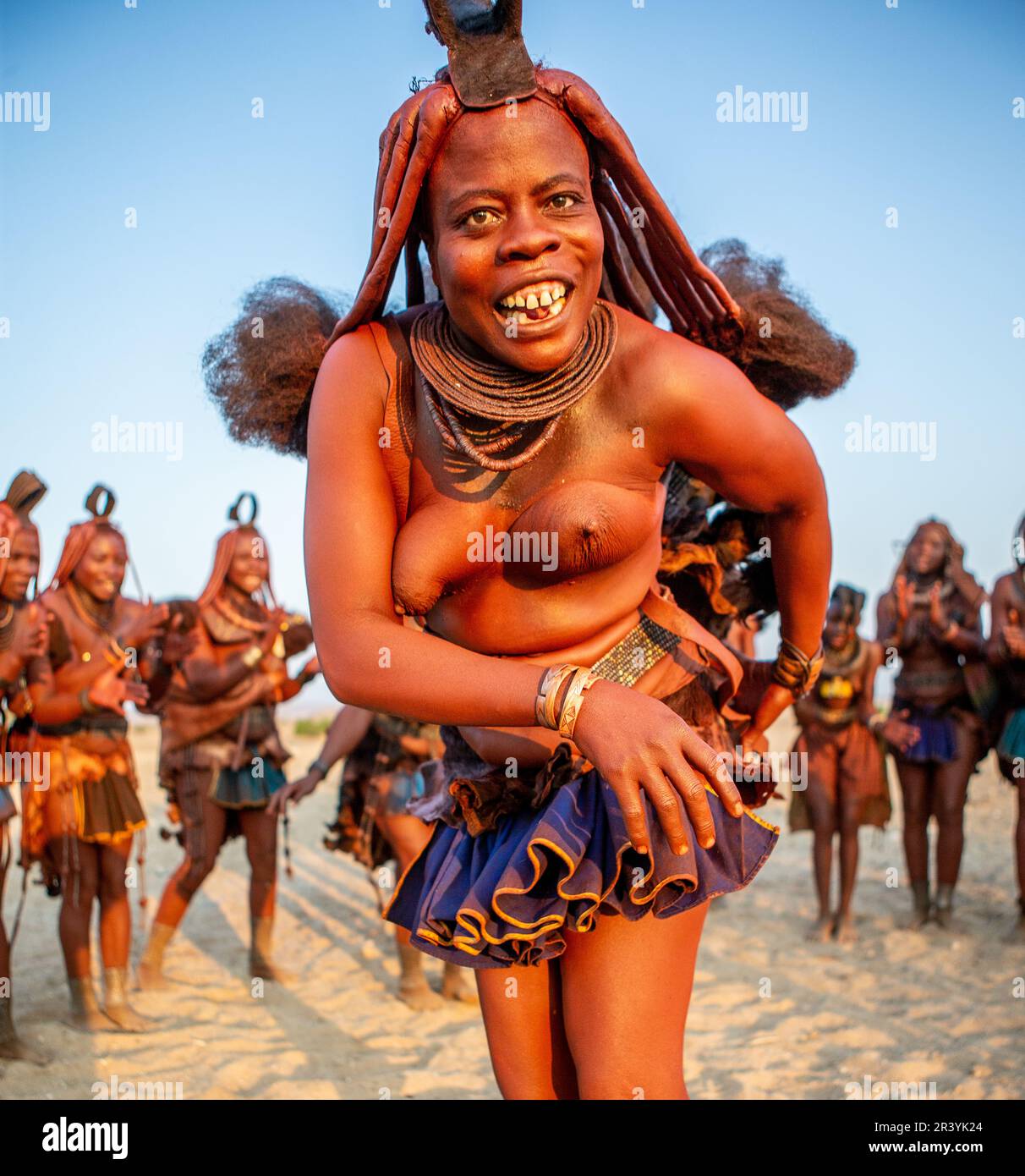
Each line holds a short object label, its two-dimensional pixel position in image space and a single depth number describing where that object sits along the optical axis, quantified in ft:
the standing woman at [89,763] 19.07
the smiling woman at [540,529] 6.74
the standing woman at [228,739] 22.54
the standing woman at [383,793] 21.03
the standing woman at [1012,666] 23.02
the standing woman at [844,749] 24.41
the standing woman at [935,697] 24.75
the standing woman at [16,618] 16.90
